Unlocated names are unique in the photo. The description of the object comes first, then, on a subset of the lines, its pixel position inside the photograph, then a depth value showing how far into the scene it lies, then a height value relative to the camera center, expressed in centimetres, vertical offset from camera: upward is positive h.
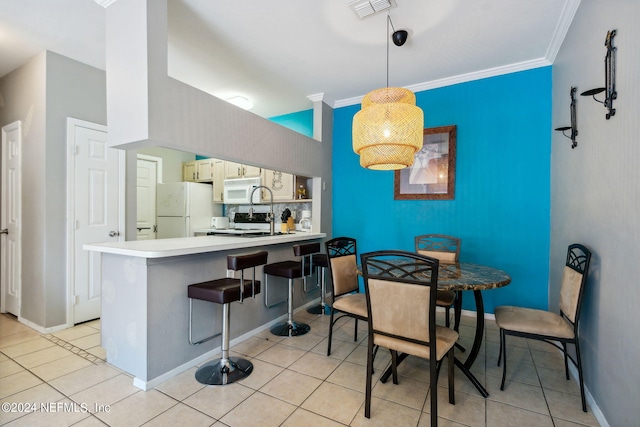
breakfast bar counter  204 -69
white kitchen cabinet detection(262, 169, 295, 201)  450 +43
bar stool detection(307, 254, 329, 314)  341 -79
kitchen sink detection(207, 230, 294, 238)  362 -28
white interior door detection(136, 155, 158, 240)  503 +21
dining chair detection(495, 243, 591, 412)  186 -73
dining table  188 -46
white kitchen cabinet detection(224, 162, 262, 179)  492 +68
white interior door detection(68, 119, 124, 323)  316 +6
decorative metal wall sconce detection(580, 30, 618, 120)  168 +79
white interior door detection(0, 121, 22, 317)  330 -13
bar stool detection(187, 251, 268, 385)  209 -63
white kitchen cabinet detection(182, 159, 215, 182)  545 +76
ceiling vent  228 +162
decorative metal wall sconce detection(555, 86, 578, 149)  235 +73
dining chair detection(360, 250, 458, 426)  159 -60
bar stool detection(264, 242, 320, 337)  296 -62
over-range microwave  476 +35
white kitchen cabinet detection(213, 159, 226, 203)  530 +54
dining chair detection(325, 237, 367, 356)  236 -65
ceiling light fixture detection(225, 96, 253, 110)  427 +161
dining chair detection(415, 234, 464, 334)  261 -41
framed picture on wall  362 +54
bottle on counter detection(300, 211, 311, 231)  461 -14
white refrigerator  502 +5
